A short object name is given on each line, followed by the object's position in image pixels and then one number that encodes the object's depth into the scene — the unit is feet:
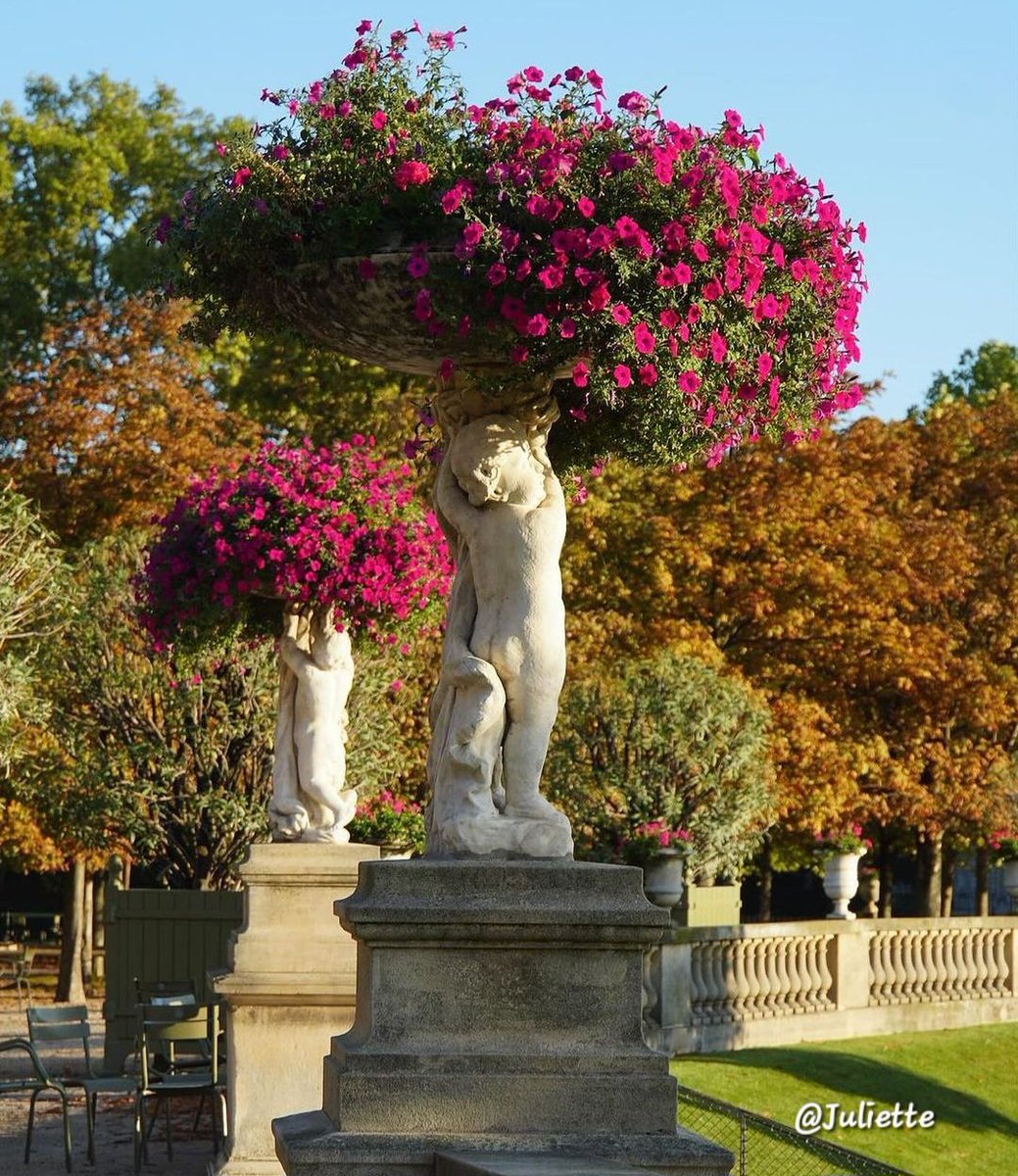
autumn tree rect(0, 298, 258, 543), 97.96
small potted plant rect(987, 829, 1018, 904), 83.76
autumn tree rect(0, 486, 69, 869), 65.72
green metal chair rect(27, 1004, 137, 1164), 46.09
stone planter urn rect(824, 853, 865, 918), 73.82
